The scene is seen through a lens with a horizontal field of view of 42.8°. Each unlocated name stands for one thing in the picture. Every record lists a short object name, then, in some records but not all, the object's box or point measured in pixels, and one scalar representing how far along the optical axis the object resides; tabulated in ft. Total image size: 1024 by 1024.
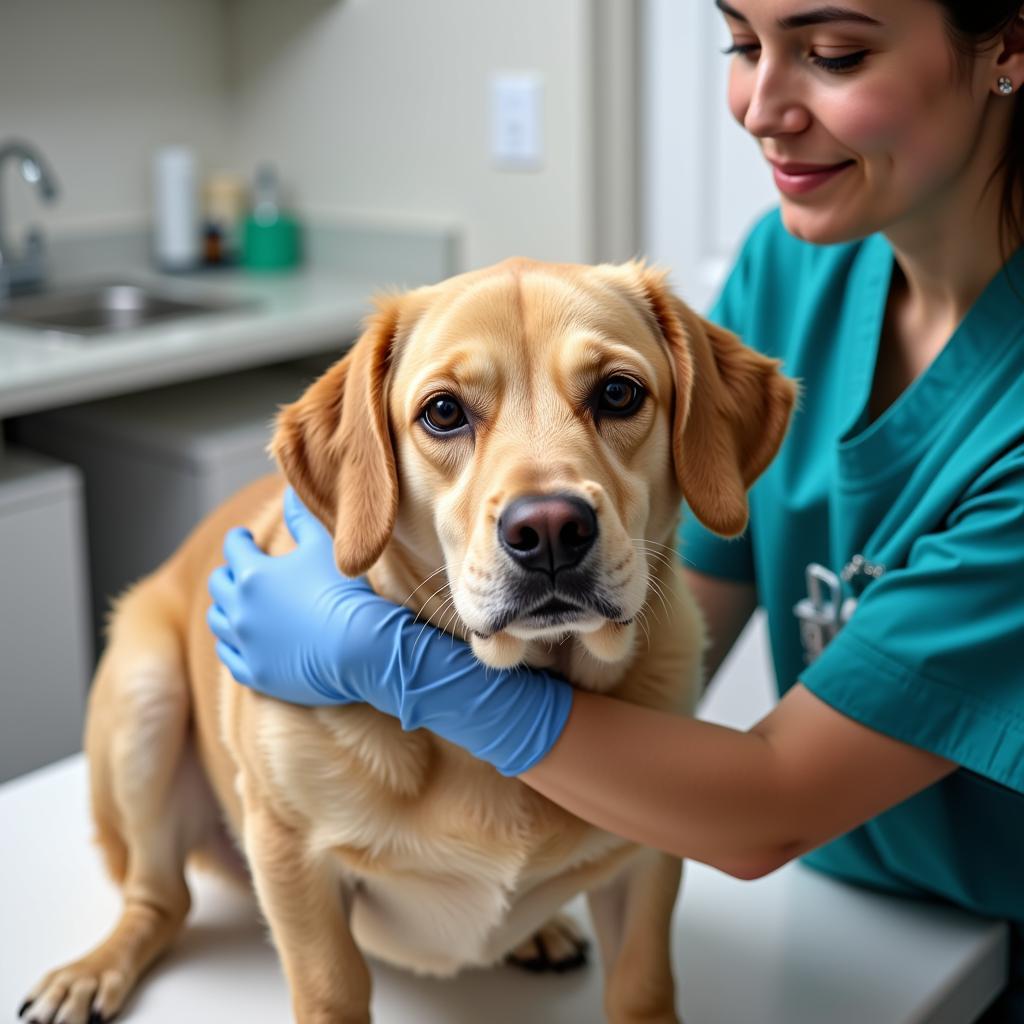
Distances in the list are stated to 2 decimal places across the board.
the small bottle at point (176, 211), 9.08
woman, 2.95
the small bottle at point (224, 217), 9.45
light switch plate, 7.90
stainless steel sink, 8.44
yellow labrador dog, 2.88
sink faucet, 8.52
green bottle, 9.26
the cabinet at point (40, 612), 6.81
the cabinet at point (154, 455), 7.49
